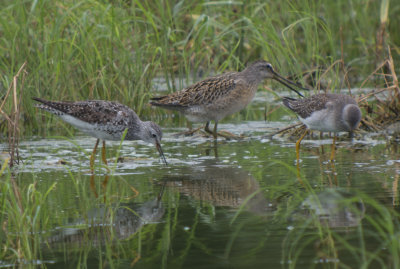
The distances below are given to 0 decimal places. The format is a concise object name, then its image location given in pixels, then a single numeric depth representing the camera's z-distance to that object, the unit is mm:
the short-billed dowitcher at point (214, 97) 19859
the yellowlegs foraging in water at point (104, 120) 16437
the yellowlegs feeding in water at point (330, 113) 15750
